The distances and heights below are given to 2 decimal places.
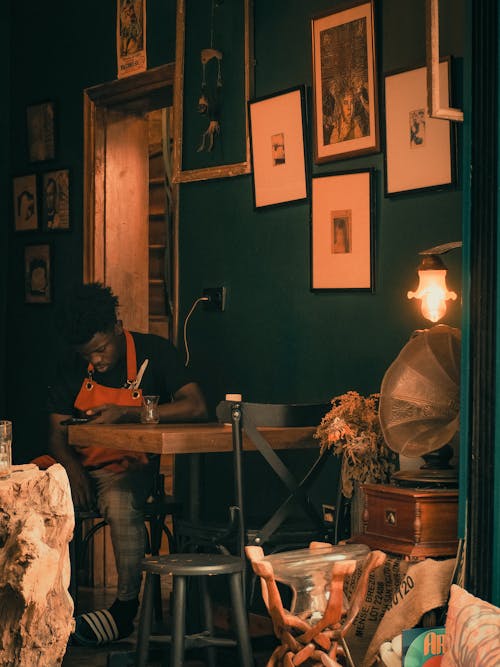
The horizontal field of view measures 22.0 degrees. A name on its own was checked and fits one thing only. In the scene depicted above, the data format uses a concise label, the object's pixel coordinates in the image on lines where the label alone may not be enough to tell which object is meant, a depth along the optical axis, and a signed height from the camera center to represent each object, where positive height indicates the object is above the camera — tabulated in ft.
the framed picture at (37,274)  24.99 +0.74
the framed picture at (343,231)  16.97 +1.09
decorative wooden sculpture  12.61 -2.89
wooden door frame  23.41 +2.43
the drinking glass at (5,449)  13.79 -1.48
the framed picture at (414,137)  15.64 +2.17
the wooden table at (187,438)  15.74 -1.60
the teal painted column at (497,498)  12.50 -1.81
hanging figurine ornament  19.93 +3.35
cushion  11.21 -2.86
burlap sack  13.14 -2.98
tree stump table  12.55 -2.53
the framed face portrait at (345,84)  16.88 +3.07
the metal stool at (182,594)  14.02 -3.14
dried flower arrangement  15.02 -1.53
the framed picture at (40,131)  24.89 +3.53
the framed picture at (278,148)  18.28 +2.38
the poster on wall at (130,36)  21.98 +4.77
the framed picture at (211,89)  19.53 +3.47
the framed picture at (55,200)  24.41 +2.14
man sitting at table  18.22 -1.36
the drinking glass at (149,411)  17.63 -1.36
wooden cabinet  13.55 -2.22
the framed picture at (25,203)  25.32 +2.15
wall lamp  14.58 +0.32
